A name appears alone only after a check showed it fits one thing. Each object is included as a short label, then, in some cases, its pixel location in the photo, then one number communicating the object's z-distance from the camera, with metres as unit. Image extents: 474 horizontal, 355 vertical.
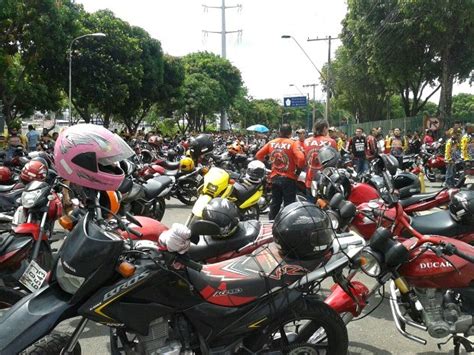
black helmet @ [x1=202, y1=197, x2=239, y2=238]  3.93
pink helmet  2.49
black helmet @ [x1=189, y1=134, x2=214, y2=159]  9.40
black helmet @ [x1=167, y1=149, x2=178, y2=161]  13.95
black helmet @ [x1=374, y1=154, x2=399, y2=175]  4.21
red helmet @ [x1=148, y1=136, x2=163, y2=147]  15.77
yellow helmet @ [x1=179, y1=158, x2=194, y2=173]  10.34
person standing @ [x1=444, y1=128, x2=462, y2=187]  12.89
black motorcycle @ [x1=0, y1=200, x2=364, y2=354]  2.53
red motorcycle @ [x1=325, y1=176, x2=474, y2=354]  3.24
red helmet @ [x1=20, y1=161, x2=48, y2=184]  5.49
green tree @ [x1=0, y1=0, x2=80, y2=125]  18.31
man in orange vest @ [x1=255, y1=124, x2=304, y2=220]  7.00
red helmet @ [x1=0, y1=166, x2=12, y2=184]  7.38
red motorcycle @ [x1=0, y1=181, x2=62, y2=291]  3.64
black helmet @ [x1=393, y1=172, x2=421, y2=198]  5.52
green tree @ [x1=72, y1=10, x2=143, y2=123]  29.03
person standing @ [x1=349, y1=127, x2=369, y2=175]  14.81
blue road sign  39.09
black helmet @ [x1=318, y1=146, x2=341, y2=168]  5.35
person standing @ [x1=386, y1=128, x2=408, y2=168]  14.90
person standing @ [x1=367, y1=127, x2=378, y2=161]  14.08
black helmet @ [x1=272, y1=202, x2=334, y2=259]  3.04
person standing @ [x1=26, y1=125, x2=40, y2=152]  16.77
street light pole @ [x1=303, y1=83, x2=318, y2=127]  52.44
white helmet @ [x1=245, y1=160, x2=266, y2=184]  7.60
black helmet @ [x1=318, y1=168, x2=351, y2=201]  5.14
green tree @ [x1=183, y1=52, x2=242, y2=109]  49.78
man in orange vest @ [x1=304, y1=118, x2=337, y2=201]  6.77
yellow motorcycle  5.96
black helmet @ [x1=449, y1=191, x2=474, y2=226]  4.21
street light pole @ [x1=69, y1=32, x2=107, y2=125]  25.09
